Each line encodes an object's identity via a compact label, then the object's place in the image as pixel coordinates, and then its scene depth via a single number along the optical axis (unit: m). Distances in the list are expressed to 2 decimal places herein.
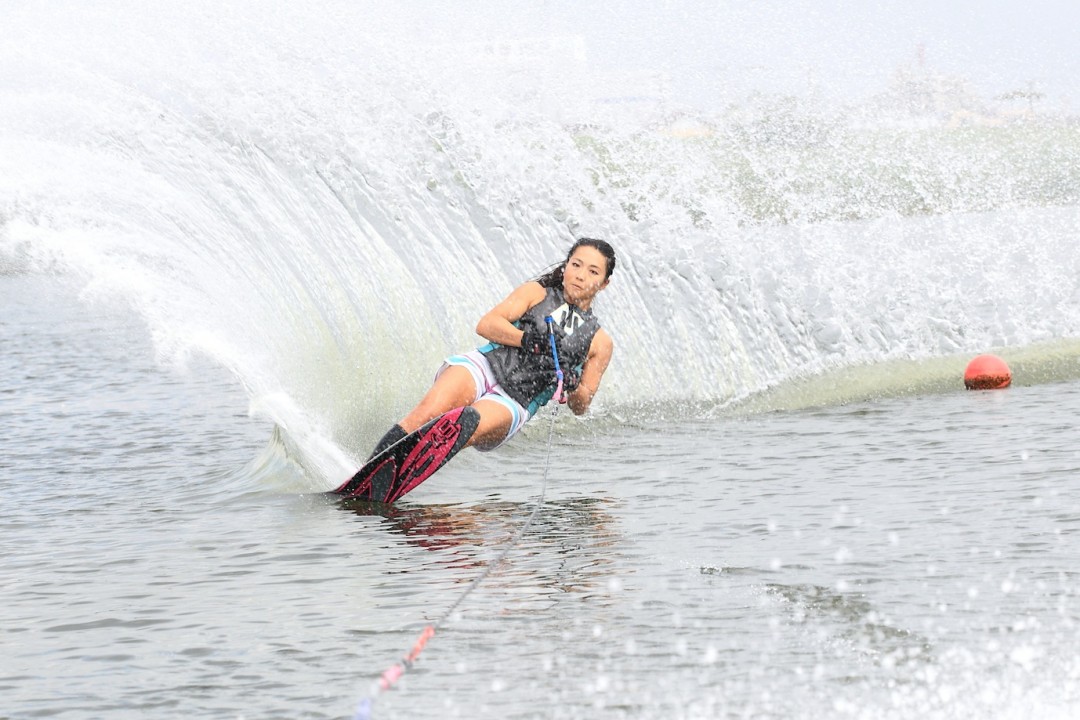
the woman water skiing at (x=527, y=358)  14.77
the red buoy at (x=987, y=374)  22.56
